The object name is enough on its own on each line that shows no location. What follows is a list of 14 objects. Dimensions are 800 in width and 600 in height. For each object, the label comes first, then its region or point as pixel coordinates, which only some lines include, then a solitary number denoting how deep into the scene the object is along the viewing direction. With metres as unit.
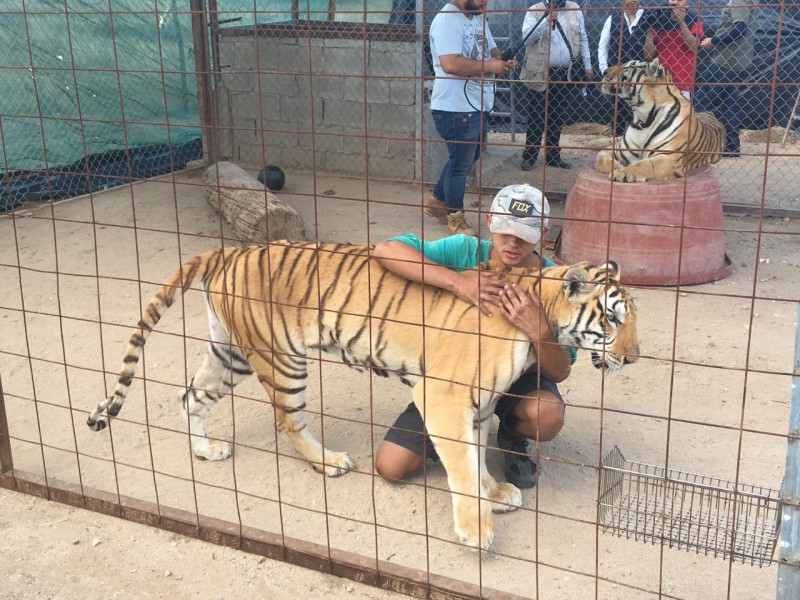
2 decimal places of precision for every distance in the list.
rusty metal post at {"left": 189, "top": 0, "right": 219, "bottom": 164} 7.84
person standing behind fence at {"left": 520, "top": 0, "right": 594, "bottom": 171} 7.53
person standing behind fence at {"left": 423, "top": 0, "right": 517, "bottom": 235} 5.71
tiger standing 2.84
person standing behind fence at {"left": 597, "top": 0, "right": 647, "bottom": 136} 6.90
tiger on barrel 5.69
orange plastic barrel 5.41
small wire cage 2.38
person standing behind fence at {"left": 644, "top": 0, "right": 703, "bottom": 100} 6.70
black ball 7.44
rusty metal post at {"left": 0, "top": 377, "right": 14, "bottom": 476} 3.18
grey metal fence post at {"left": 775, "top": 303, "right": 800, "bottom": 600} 1.87
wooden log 5.97
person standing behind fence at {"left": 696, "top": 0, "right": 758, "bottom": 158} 8.23
